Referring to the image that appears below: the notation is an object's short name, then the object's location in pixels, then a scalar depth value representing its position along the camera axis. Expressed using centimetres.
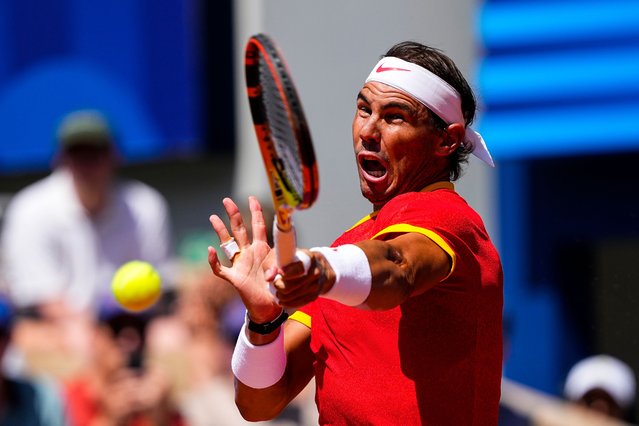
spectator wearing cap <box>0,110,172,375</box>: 1505
